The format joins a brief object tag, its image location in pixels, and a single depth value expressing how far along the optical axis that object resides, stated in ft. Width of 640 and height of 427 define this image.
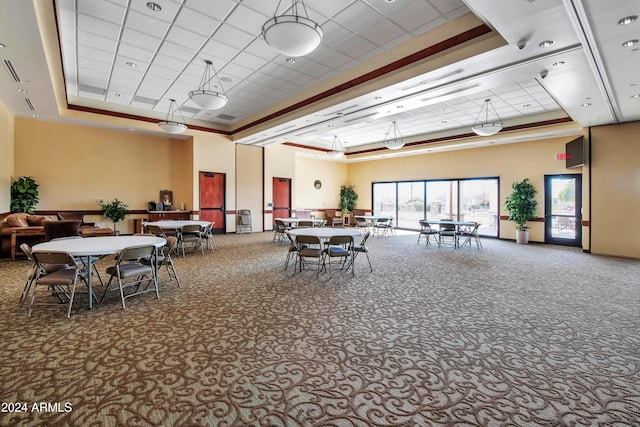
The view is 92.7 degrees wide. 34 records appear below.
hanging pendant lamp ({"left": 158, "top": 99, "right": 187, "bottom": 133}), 29.04
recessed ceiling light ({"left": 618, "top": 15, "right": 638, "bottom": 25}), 11.94
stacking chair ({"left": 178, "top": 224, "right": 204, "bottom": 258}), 24.35
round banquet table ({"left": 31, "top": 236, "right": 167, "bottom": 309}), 12.63
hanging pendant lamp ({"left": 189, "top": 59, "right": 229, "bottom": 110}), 21.81
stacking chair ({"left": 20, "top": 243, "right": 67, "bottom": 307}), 12.71
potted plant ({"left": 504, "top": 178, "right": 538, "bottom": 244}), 34.32
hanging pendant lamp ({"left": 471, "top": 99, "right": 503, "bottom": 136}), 27.91
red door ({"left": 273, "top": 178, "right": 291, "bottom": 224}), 44.51
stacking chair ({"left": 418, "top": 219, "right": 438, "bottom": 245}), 31.19
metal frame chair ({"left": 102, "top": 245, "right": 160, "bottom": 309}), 13.07
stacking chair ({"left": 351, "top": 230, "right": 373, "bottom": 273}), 19.81
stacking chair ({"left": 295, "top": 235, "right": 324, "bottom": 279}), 18.31
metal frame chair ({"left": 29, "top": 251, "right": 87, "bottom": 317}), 11.89
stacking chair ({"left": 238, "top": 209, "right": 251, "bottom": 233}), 40.52
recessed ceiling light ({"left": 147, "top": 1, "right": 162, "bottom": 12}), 15.44
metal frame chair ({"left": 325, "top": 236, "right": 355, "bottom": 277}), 18.20
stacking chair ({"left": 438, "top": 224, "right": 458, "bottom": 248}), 30.59
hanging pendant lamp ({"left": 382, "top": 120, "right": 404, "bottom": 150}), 35.37
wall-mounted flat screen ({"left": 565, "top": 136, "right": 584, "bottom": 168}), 27.68
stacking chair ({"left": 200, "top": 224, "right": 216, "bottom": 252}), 25.96
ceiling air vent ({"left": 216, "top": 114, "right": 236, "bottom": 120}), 35.17
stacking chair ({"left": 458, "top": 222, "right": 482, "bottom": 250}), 30.22
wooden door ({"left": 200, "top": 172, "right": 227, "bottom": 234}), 37.87
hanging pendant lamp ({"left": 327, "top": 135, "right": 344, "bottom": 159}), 42.56
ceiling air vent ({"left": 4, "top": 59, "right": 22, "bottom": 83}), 17.28
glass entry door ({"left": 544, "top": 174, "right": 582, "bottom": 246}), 32.17
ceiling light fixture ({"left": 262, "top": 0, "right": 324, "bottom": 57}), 12.56
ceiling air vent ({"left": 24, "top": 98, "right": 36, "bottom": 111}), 24.18
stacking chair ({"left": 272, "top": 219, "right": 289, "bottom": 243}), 29.53
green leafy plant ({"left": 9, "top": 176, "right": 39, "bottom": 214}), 27.37
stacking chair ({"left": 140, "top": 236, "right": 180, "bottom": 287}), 15.51
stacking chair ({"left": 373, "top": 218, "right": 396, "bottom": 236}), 38.26
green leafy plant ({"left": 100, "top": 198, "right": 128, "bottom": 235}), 33.12
